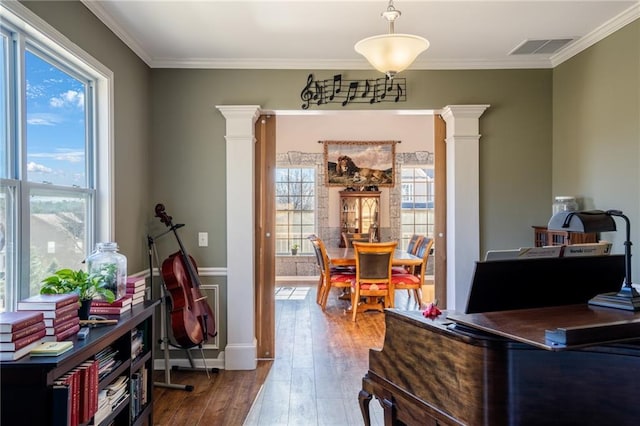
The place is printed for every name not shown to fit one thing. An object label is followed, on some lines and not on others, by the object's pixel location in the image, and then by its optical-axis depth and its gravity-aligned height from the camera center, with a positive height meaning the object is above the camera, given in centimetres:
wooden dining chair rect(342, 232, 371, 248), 719 -48
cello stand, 330 -108
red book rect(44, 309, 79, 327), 179 -47
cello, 321 -68
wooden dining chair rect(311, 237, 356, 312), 555 -89
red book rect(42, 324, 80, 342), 179 -54
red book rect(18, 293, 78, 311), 180 -40
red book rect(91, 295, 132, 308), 224 -50
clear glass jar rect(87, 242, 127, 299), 234 -31
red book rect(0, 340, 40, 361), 156 -54
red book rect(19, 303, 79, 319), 180 -44
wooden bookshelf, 157 -64
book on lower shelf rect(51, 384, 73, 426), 162 -75
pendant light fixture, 227 +90
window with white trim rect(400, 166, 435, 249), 815 +16
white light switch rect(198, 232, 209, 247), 375 -25
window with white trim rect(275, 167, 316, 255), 816 +5
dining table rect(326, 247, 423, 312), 542 -66
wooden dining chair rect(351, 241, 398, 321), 510 -77
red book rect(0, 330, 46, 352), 157 -50
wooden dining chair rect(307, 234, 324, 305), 583 -71
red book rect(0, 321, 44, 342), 157 -47
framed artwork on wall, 798 +91
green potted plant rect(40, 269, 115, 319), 201 -37
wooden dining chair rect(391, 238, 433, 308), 538 -89
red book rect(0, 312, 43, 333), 157 -42
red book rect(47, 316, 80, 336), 180 -51
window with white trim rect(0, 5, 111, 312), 201 +33
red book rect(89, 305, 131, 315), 223 -53
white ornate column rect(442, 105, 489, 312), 374 +10
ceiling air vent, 332 +134
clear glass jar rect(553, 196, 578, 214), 331 +5
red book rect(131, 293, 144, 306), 247 -53
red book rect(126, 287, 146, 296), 246 -47
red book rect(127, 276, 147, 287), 249 -43
